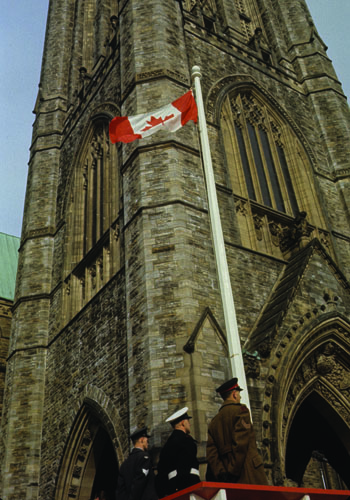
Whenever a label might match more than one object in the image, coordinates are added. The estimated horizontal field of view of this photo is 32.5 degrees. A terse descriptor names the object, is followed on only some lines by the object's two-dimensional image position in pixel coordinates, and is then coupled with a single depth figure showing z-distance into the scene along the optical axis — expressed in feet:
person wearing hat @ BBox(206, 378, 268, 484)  17.88
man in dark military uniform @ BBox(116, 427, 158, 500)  19.01
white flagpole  25.84
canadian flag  34.30
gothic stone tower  35.58
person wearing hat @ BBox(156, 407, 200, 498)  19.19
